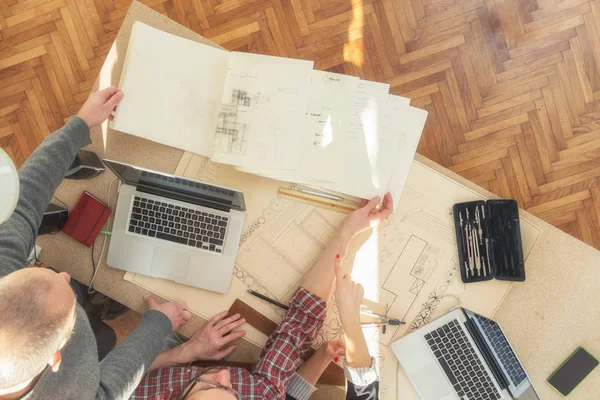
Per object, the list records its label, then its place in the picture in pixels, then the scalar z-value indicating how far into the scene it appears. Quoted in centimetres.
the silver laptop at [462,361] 120
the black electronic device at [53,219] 119
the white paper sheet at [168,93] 125
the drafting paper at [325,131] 124
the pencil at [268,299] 125
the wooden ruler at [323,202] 126
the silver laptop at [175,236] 123
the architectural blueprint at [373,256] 124
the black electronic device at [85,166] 121
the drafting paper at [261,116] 123
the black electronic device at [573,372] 121
